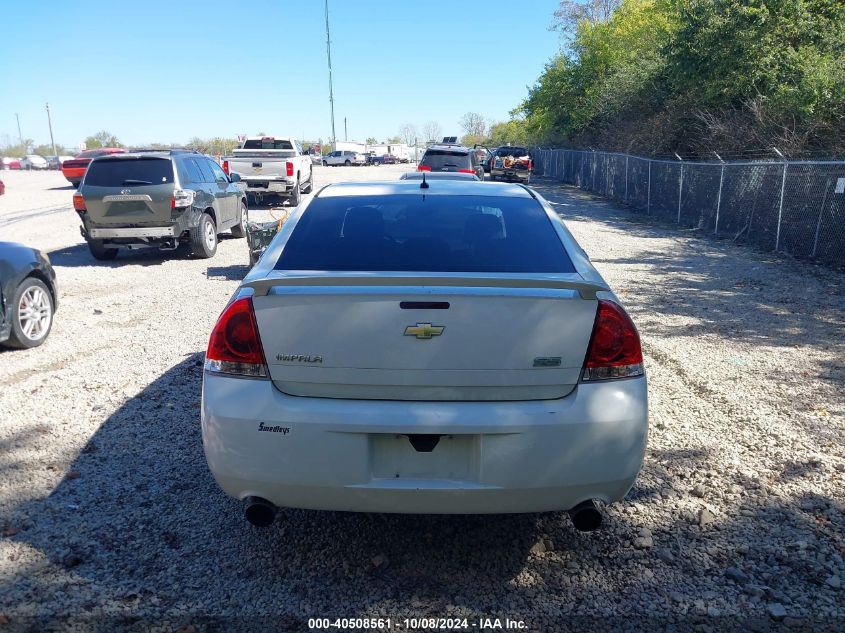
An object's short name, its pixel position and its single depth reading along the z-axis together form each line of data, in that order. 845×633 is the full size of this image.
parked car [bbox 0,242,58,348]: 6.17
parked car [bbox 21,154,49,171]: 75.50
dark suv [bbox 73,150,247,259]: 10.77
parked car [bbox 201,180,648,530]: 2.76
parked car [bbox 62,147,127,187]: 28.66
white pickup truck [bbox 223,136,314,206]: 20.09
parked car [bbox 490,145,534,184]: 34.66
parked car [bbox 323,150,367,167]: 70.06
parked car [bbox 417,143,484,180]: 19.41
